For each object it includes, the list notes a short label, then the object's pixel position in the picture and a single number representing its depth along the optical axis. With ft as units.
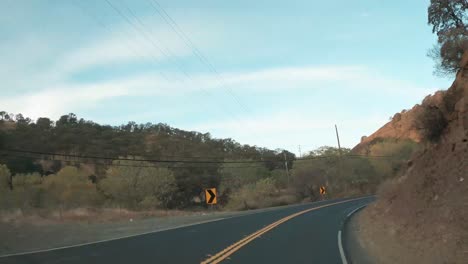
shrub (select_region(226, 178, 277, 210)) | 250.37
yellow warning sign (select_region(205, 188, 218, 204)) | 137.75
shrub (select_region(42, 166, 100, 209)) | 222.26
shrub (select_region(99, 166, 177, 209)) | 243.60
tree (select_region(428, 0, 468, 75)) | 81.00
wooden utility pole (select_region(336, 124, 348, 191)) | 331.96
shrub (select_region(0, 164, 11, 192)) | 205.26
